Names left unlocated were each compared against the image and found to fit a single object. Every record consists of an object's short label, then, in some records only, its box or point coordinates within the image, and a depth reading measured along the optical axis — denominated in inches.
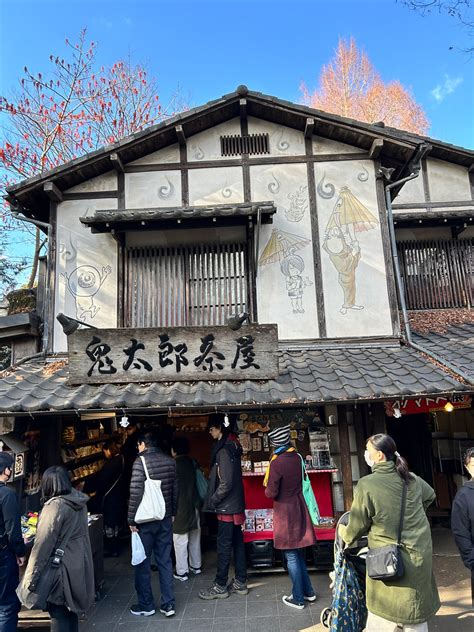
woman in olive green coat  152.3
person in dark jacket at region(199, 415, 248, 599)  245.3
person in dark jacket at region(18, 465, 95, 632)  173.2
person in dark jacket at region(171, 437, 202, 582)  279.0
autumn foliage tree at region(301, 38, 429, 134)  850.1
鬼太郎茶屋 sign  271.3
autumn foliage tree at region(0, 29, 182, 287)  679.1
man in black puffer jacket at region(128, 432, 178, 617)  229.3
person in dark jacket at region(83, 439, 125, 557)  330.3
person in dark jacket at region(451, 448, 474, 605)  179.6
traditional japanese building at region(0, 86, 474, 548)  273.7
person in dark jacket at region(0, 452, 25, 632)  186.2
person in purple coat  226.4
